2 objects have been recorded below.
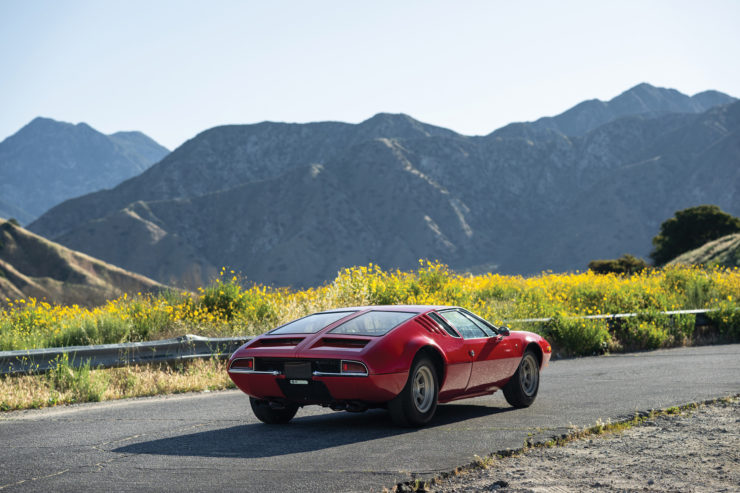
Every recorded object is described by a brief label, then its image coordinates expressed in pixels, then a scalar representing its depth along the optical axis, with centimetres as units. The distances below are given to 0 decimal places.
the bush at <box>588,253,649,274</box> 5531
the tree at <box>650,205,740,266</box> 6450
